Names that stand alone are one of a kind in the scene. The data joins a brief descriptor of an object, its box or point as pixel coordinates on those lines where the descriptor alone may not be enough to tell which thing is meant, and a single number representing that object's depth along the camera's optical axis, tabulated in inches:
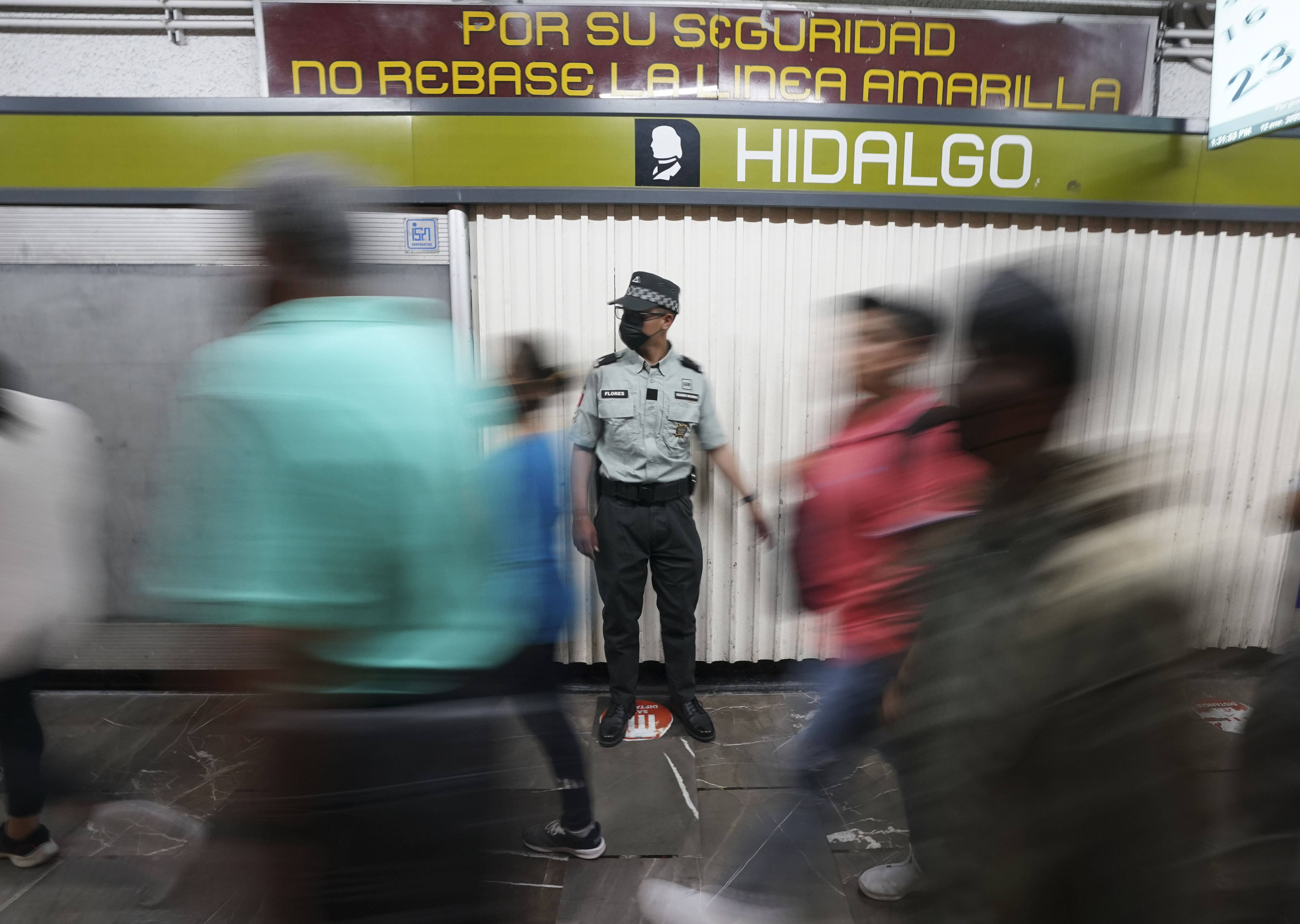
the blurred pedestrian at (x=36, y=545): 77.3
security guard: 118.6
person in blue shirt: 74.2
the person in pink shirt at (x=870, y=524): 71.8
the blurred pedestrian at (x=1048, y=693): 32.1
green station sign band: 123.9
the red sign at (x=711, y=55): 126.7
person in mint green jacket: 42.8
